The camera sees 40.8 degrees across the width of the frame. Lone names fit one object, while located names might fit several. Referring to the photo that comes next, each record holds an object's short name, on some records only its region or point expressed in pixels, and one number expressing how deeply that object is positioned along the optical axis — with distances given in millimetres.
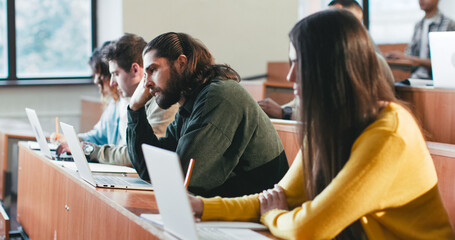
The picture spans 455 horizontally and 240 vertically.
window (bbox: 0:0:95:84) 5586
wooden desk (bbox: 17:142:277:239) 1720
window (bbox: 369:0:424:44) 7000
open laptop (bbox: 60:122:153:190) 2061
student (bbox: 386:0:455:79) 4594
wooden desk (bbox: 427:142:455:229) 1788
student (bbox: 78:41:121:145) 3301
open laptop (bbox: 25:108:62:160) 2673
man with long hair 1924
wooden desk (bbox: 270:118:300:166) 2629
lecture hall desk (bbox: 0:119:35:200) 4105
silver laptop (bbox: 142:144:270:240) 1232
